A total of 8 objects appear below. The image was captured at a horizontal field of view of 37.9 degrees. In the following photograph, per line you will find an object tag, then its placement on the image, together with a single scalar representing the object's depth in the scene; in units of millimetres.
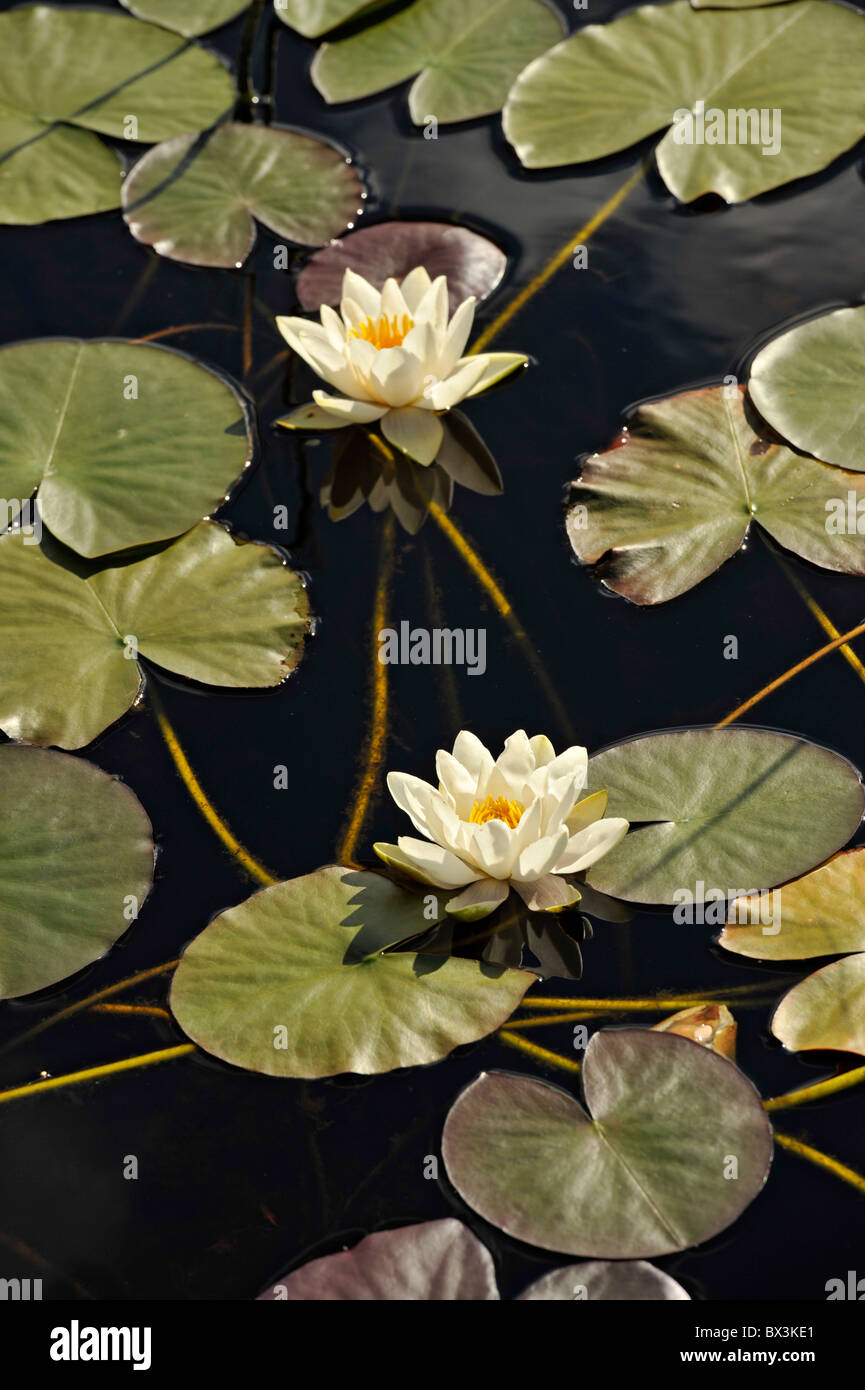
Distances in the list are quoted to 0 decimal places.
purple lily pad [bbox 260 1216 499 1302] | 1854
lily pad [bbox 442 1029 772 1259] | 1893
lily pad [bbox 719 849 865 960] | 2217
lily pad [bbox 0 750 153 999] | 2287
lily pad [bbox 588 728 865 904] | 2301
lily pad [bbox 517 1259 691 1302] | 1837
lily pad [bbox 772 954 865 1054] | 2092
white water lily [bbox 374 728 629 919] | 2232
